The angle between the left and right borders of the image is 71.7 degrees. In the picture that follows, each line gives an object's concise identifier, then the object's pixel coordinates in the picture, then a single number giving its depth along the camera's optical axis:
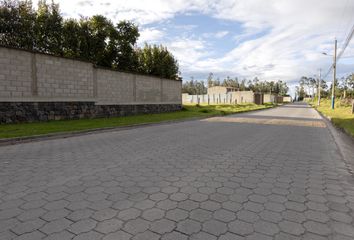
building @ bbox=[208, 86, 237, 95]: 85.71
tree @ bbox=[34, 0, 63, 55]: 21.13
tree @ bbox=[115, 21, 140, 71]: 25.23
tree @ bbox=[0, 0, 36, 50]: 20.28
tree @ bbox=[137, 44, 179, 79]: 30.92
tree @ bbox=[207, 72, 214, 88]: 118.57
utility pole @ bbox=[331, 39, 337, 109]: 33.71
